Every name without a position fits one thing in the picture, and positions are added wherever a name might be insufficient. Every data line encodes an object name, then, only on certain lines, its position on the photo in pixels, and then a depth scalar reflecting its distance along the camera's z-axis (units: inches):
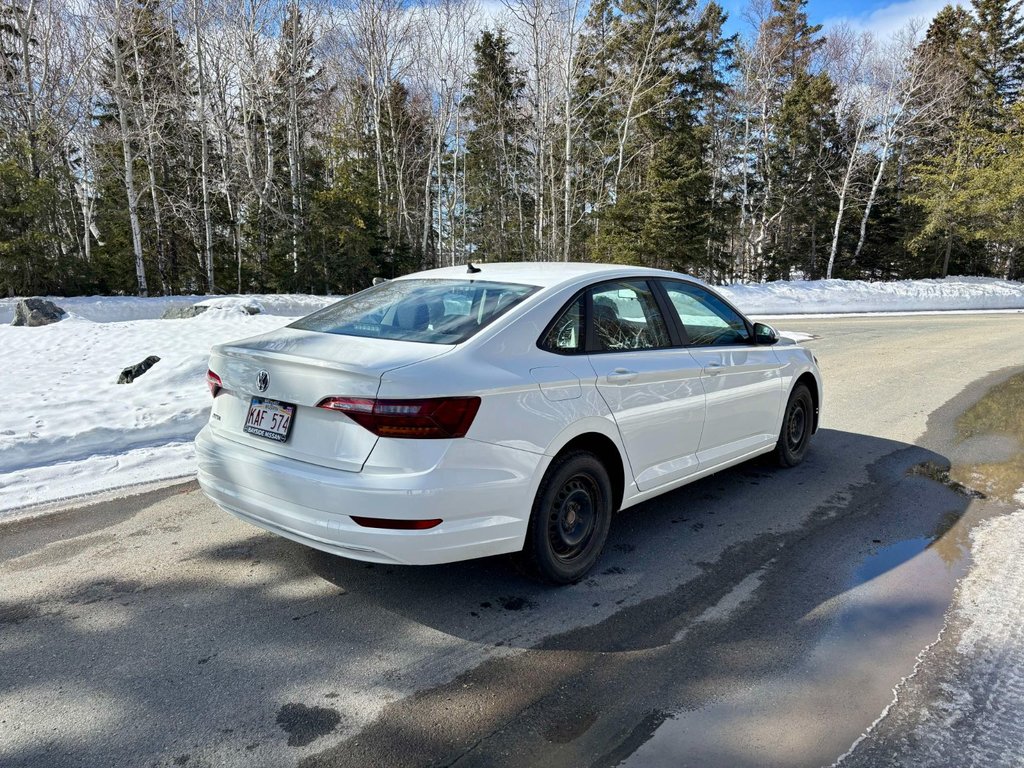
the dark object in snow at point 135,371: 303.7
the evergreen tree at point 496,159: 1339.8
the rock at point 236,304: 584.7
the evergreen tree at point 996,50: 1460.4
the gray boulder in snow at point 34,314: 522.9
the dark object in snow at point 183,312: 608.1
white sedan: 110.3
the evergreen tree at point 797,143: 1368.1
